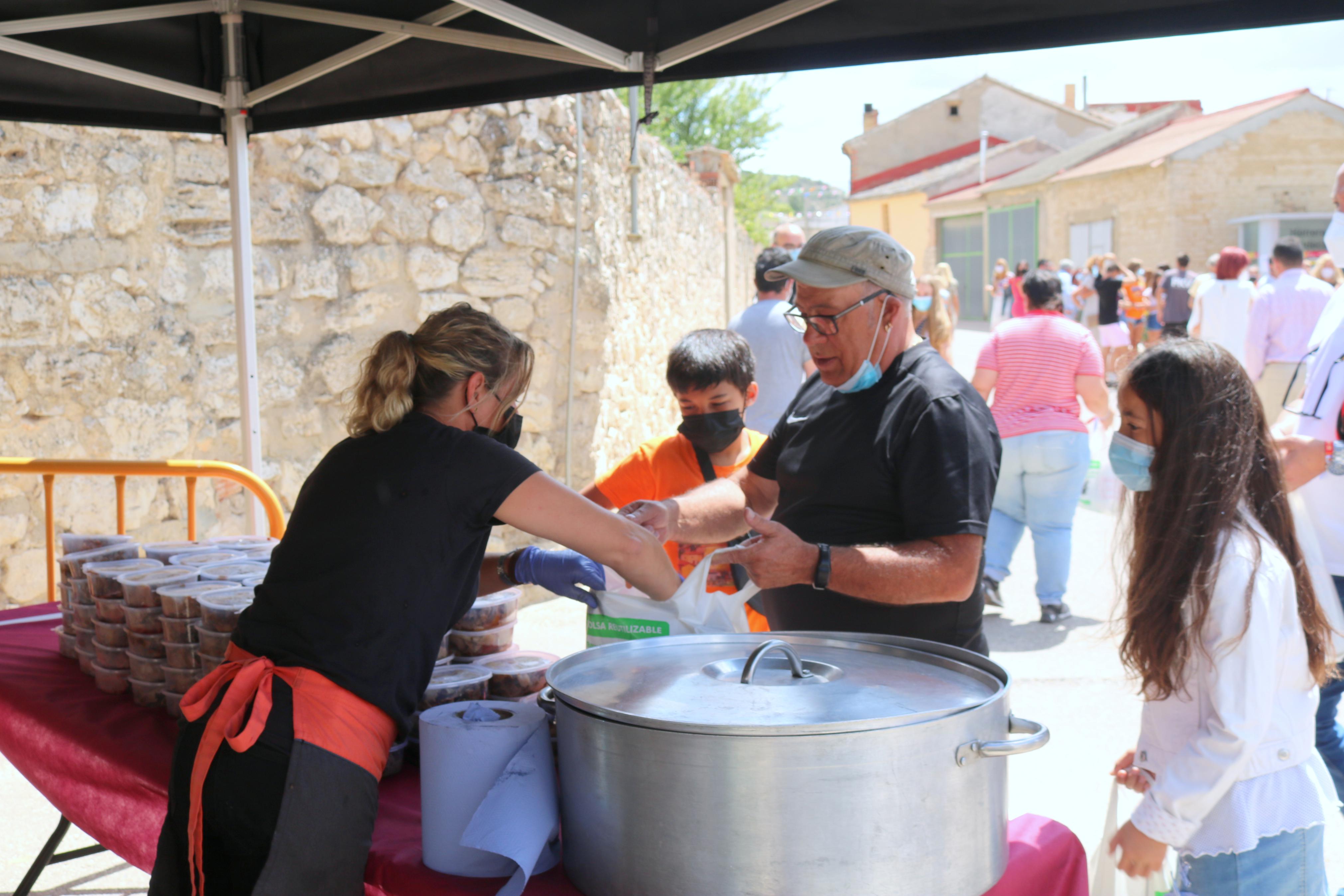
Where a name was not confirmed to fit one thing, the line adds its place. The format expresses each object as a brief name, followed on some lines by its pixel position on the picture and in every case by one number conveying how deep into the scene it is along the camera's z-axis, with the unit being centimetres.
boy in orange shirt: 261
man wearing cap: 177
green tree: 2239
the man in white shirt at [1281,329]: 623
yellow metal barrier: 325
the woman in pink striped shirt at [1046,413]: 497
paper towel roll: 126
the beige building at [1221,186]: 2333
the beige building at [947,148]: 3531
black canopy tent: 214
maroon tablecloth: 136
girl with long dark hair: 159
